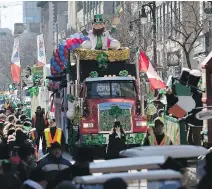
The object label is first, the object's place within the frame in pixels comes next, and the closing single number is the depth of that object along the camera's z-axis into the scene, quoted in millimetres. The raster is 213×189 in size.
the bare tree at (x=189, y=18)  47281
